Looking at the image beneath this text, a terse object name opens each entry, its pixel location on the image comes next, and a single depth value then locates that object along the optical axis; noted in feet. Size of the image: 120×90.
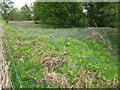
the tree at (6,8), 72.75
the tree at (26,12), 125.71
